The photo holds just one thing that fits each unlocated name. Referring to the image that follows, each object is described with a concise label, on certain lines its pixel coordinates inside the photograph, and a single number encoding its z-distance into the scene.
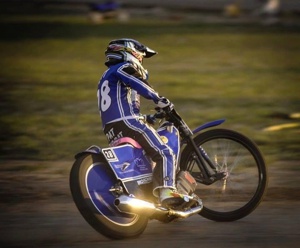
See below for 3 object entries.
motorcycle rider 15.05
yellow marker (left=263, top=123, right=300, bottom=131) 26.62
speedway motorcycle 14.77
